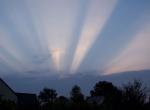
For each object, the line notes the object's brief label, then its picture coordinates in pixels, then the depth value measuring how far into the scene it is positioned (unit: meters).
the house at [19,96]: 20.45
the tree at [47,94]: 56.36
